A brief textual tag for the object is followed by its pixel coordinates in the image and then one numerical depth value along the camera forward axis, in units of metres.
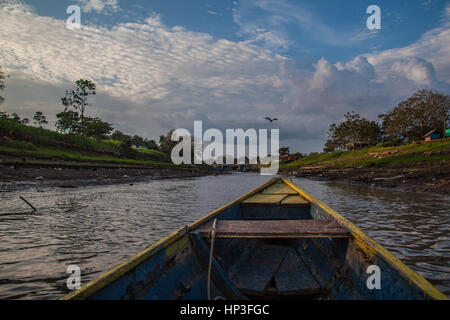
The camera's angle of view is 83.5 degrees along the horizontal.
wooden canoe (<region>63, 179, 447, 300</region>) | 2.35
